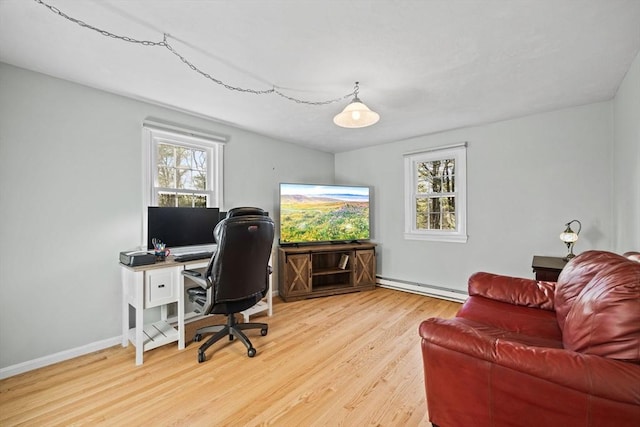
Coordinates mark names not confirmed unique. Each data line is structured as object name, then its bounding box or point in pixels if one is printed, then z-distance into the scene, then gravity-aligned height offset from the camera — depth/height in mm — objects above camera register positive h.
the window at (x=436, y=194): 3738 +309
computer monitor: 2584 -140
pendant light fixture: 2201 +838
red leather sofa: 915 -602
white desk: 2195 -728
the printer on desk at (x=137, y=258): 2232 -393
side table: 2504 -513
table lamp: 2650 -230
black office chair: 2135 -493
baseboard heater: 3680 -1124
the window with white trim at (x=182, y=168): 2797 +540
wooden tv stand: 3750 -866
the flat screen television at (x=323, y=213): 3945 +15
